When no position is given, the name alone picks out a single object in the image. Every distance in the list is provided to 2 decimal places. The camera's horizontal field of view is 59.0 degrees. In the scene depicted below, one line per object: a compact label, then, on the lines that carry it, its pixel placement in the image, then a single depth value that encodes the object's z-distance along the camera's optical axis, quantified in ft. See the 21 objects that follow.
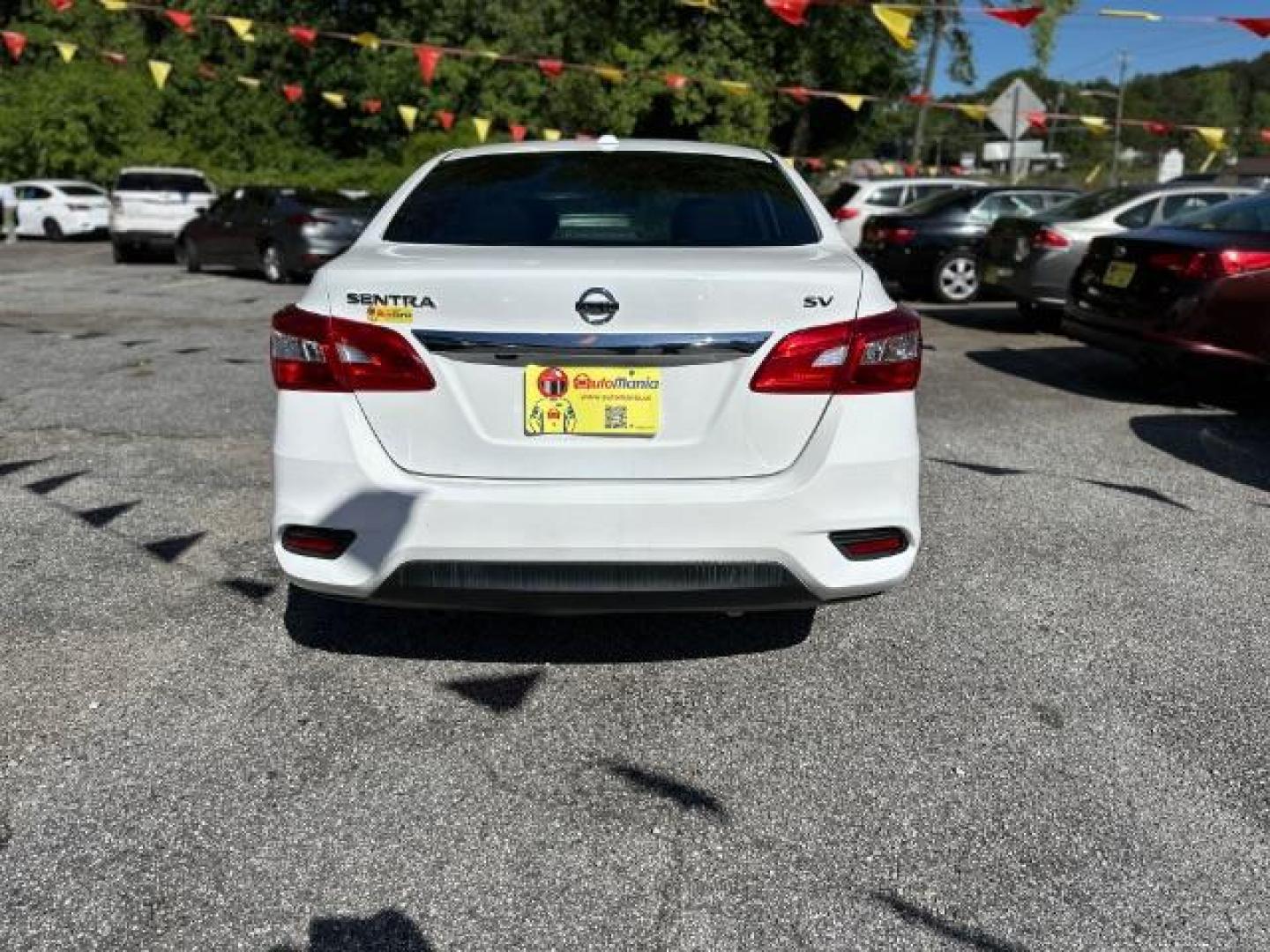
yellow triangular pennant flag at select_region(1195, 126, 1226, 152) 49.02
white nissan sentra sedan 8.99
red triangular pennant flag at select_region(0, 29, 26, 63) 61.09
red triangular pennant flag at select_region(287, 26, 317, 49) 55.21
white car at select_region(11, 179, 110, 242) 82.64
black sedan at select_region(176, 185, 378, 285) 50.78
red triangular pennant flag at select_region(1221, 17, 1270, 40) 38.58
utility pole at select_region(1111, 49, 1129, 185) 138.10
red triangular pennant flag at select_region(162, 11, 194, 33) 50.44
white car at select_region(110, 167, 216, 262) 64.13
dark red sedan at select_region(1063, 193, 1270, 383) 21.66
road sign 62.13
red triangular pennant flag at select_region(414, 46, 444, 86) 55.62
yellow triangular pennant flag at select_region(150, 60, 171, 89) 60.42
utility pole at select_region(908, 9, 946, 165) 110.32
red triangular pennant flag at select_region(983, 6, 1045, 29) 40.01
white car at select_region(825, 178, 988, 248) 53.67
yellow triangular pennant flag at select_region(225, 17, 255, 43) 51.96
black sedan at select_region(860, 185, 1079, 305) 43.37
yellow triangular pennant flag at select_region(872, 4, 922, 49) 39.04
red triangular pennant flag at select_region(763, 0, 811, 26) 41.24
